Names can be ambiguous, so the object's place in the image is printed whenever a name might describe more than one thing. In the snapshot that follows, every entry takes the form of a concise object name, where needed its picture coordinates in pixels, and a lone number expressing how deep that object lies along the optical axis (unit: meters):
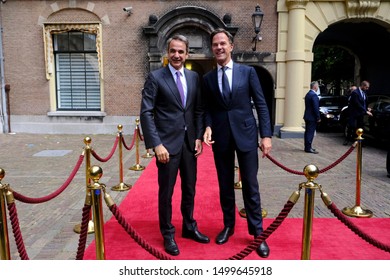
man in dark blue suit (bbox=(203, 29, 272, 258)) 3.55
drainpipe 12.41
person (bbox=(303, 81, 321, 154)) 9.26
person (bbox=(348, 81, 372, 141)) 9.80
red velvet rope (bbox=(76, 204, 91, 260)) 2.62
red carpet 3.48
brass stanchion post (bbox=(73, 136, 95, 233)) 4.45
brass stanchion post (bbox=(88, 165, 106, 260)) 2.54
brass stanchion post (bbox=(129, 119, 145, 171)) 7.52
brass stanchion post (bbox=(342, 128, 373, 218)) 4.66
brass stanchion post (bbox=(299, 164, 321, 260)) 2.58
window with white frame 12.66
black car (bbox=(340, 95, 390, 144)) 9.46
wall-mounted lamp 11.43
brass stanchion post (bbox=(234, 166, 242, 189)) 6.05
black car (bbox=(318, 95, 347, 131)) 14.48
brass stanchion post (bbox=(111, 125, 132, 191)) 5.98
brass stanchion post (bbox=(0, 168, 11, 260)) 2.53
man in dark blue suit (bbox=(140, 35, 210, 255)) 3.39
